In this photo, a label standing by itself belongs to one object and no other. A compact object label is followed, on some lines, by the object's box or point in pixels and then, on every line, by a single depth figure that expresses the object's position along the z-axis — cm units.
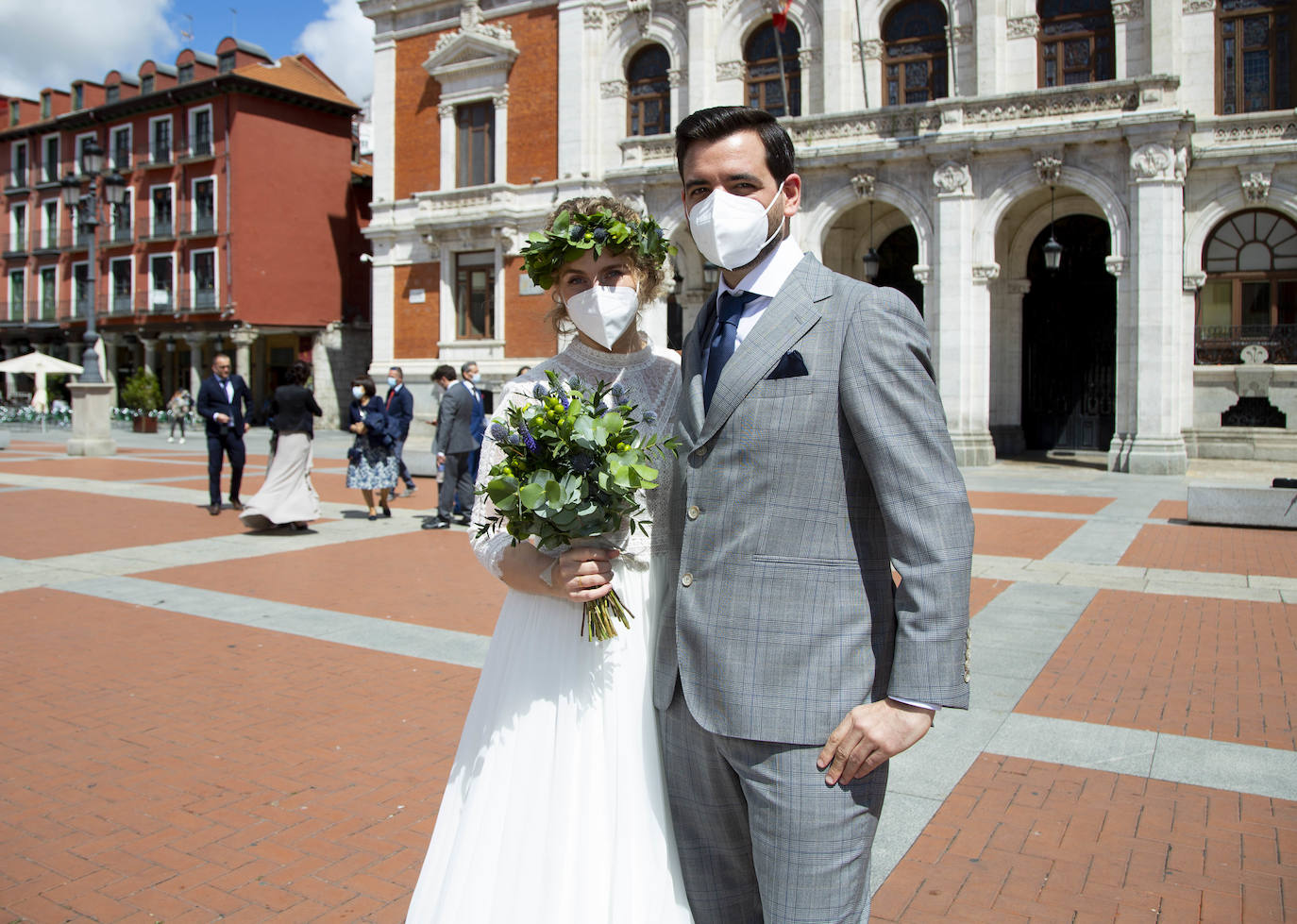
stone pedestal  2166
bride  229
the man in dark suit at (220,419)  1235
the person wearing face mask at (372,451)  1170
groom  189
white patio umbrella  3306
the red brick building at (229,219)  3659
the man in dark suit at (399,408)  1191
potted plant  3381
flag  2014
